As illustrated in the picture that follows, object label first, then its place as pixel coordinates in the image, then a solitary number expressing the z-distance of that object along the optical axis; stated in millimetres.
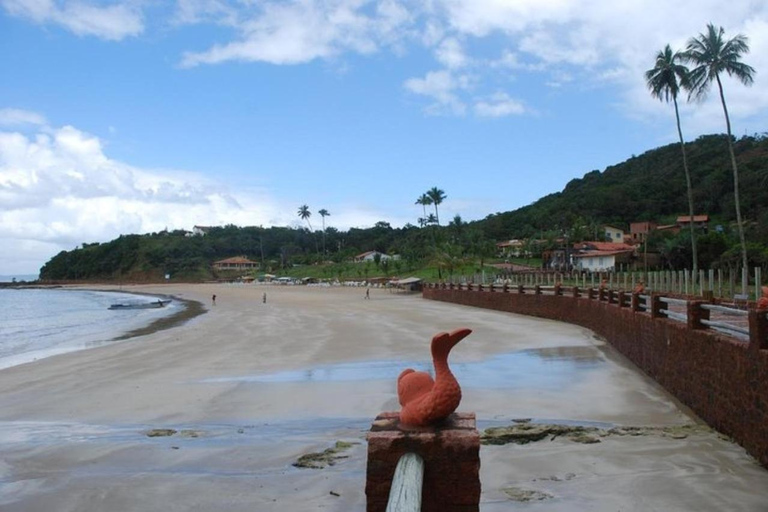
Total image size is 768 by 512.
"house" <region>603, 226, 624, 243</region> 82062
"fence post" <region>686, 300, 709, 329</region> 9242
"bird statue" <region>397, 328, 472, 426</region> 3051
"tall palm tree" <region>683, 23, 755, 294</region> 33406
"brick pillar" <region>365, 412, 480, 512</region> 2896
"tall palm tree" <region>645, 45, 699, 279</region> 38875
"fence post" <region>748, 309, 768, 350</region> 6648
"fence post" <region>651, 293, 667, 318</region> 11945
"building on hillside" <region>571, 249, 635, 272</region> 61562
